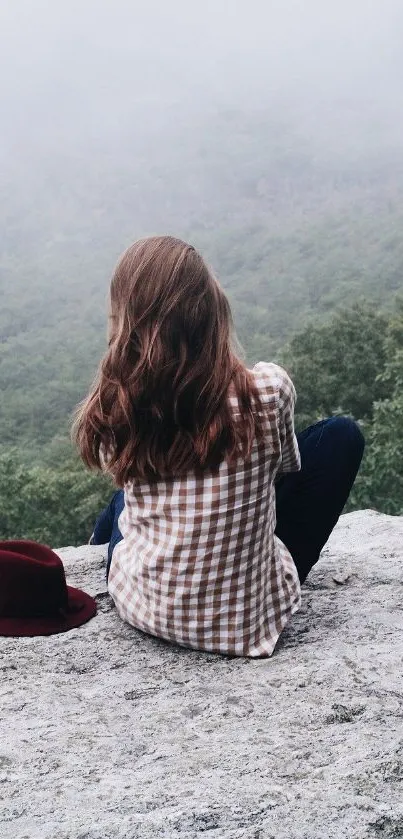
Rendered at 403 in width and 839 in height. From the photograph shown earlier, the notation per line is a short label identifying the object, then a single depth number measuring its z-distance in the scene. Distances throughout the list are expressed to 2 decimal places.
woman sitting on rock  2.07
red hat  2.36
